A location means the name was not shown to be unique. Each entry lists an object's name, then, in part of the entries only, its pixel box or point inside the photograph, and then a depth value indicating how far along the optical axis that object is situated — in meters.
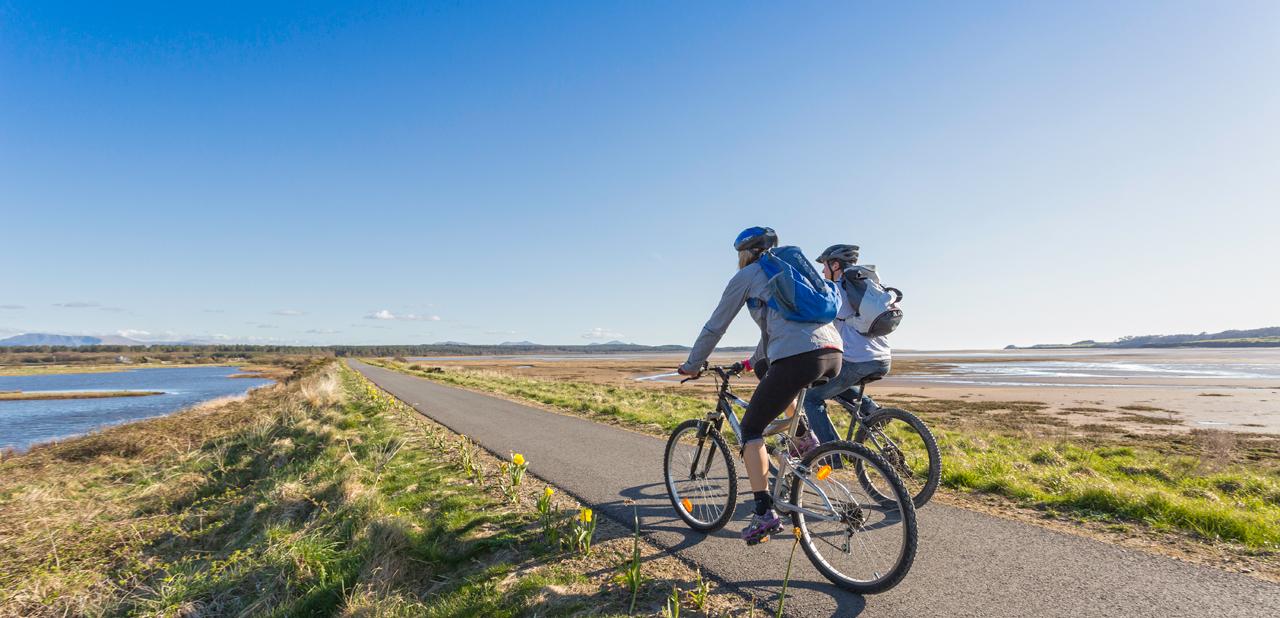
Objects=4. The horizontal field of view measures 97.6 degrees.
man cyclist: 5.03
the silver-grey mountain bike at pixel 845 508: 3.26
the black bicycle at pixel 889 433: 4.89
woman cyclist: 3.69
